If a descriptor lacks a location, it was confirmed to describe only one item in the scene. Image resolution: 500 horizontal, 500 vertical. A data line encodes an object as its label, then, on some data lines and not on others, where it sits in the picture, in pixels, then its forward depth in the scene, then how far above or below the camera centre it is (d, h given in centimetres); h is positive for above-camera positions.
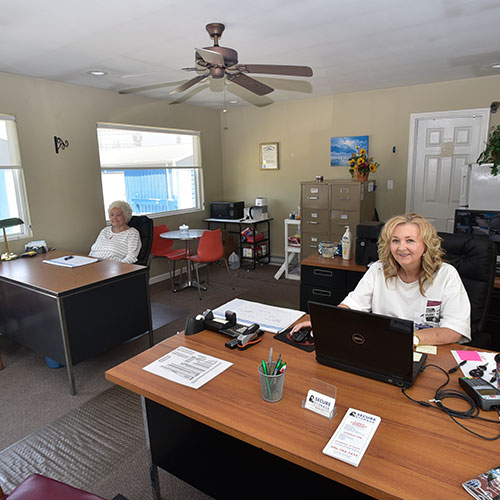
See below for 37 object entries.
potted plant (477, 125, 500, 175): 322 +14
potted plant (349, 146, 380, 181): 460 +5
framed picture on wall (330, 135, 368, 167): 502 +32
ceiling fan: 211 +64
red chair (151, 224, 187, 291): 472 -92
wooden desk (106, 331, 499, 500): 92 -72
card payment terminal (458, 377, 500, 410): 113 -68
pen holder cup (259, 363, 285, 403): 119 -66
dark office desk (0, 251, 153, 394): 257 -93
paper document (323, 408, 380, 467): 97 -71
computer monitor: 267 -40
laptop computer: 117 -57
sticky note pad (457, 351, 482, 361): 143 -71
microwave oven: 574 -52
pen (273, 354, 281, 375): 122 -63
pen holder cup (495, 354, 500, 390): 125 -67
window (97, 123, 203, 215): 467 +12
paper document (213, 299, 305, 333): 176 -69
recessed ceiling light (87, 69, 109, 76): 351 +99
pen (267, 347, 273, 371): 123 -62
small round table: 447 -71
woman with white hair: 371 -62
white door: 438 +15
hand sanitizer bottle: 314 -61
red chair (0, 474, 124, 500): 119 -99
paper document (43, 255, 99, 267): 315 -70
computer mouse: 159 -68
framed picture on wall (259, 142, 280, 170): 573 +27
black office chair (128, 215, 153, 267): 381 -60
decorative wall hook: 399 +38
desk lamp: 337 -39
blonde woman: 165 -52
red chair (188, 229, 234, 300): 447 -86
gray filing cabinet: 460 -45
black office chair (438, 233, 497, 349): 194 -55
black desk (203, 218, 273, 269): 560 -96
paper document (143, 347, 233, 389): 135 -71
